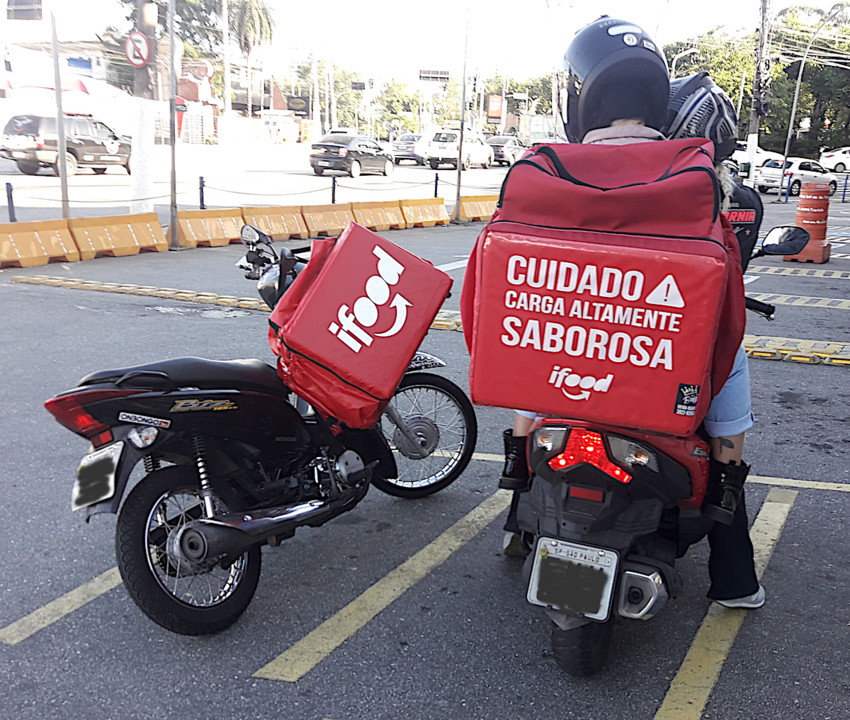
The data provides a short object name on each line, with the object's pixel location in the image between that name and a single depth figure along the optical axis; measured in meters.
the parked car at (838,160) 43.06
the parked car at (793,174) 31.17
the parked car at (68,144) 25.48
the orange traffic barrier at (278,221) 14.39
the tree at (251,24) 66.88
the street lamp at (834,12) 45.50
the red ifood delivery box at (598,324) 2.28
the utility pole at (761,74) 26.95
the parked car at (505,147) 43.29
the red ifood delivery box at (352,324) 3.14
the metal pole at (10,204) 11.99
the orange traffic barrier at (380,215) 16.36
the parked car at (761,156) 32.69
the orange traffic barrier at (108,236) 11.70
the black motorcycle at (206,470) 2.82
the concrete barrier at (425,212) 17.55
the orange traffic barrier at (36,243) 10.87
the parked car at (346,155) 30.75
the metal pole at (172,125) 12.97
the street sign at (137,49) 14.95
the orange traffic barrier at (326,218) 15.23
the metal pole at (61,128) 12.39
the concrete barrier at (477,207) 19.08
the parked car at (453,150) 38.50
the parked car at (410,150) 40.47
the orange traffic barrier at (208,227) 13.32
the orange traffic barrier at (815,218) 13.45
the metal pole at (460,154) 18.84
